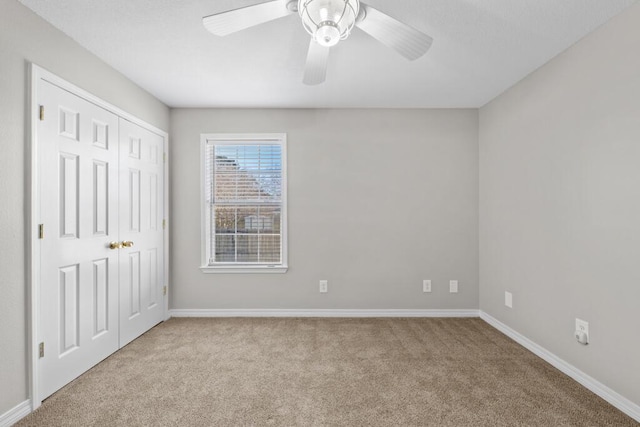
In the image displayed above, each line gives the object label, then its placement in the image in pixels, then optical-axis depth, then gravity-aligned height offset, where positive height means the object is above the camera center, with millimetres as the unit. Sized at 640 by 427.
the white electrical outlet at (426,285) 3883 -791
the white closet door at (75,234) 2168 -133
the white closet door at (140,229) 3014 -136
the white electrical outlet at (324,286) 3891 -798
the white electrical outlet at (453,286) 3881 -802
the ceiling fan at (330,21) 1527 +899
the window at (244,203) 3945 +128
